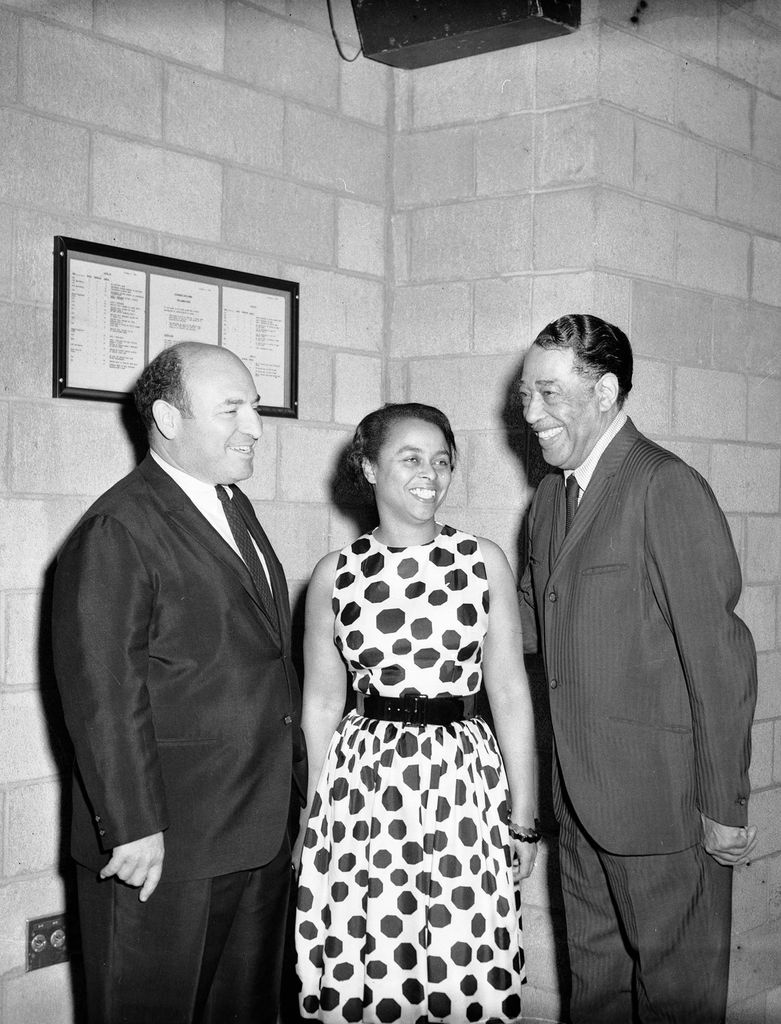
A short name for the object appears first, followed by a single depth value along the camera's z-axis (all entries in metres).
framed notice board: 2.92
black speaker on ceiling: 3.13
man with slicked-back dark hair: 2.39
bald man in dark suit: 2.24
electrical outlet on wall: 2.90
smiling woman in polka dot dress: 2.63
